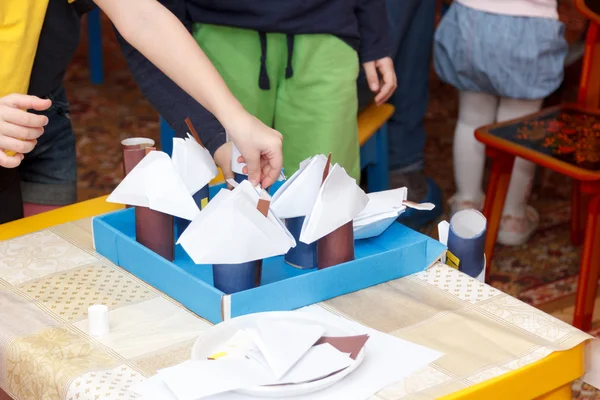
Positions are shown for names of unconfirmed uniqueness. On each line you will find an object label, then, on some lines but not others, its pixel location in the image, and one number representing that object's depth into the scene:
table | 2.00
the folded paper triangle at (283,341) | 1.95
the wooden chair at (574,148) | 3.00
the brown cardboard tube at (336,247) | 2.17
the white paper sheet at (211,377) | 1.93
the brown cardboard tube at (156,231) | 2.22
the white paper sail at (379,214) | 2.25
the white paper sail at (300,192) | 2.20
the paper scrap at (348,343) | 1.99
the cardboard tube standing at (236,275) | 2.10
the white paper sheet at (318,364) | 1.95
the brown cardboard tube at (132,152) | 2.39
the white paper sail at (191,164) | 2.27
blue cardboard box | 2.09
